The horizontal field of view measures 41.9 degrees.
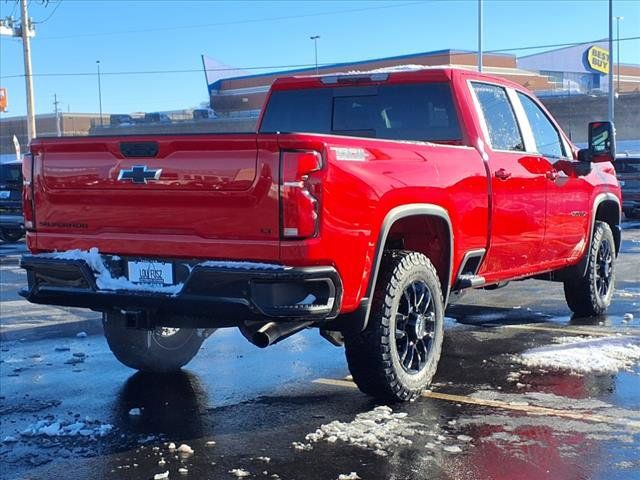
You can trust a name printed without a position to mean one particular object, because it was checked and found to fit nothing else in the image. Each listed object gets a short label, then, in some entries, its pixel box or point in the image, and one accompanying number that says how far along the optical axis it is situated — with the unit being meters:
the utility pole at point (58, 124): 80.69
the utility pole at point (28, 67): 31.36
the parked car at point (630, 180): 19.56
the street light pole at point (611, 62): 32.34
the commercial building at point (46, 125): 88.12
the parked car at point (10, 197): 17.22
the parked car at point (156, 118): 74.77
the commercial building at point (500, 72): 66.62
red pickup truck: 4.22
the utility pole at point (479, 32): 40.62
